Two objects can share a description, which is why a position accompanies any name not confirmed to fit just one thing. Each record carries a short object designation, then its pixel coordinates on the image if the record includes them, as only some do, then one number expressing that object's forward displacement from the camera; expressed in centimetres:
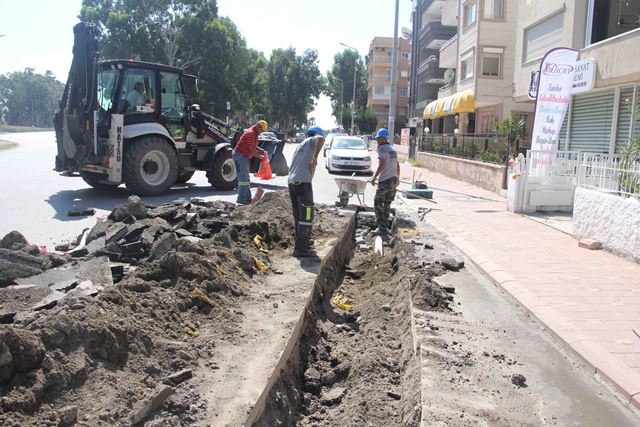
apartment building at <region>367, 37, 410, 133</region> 8175
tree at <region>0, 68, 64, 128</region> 12444
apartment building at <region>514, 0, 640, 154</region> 1428
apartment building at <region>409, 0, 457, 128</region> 5025
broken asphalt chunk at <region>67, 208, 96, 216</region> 1045
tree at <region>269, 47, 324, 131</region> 7762
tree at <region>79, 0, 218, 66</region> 4297
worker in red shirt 1214
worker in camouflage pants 1042
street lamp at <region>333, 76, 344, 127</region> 9801
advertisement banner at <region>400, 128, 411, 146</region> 4222
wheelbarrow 1191
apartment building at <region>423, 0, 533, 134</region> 2948
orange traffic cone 1386
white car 2305
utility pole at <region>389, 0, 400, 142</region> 2414
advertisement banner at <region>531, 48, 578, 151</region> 1290
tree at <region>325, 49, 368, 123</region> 9900
